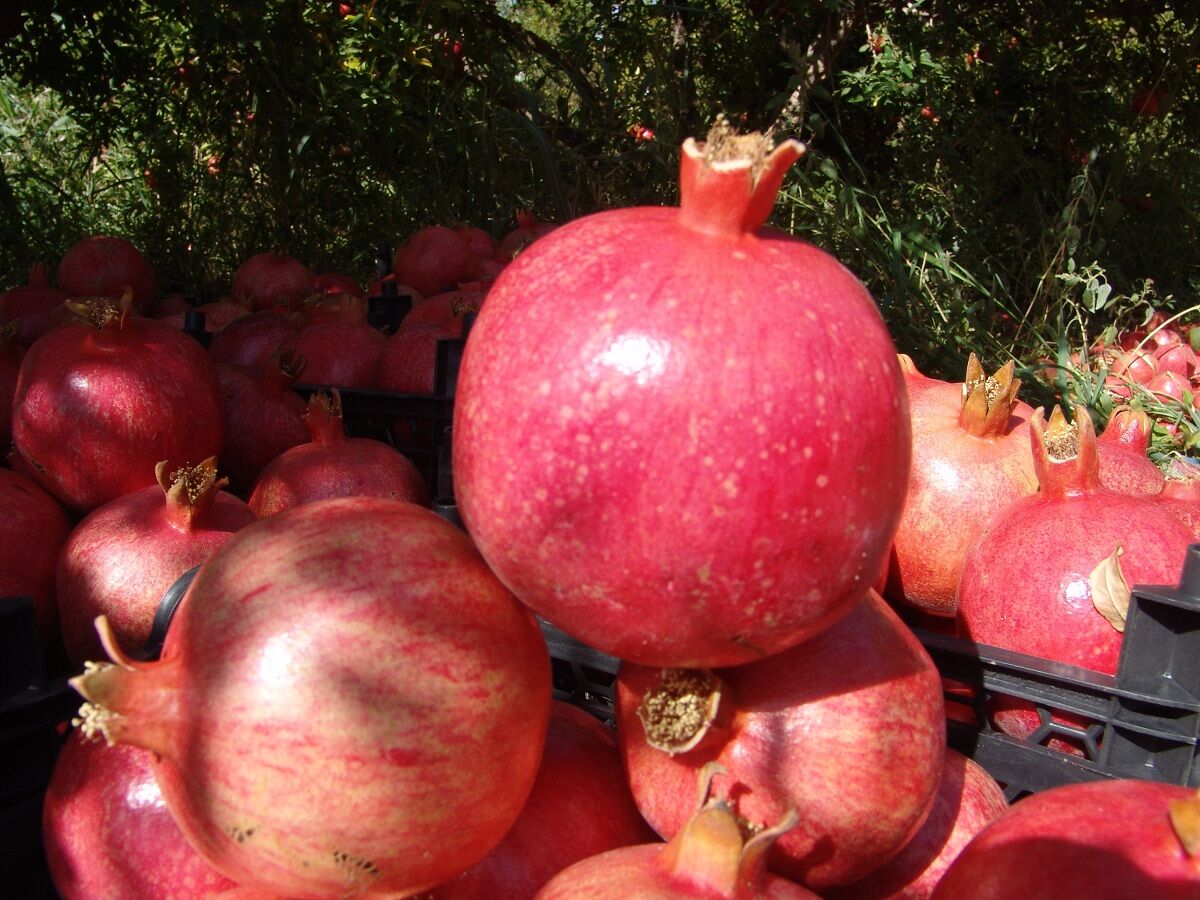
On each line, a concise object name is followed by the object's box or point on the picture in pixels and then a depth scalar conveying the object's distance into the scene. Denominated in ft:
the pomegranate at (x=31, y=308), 2.53
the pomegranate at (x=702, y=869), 0.77
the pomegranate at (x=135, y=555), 1.34
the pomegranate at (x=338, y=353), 2.27
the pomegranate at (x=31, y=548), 1.47
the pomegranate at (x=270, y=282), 3.32
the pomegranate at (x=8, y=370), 1.92
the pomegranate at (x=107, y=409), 1.54
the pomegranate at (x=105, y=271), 3.05
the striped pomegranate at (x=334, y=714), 0.76
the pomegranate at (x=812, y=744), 0.86
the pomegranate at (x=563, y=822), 0.94
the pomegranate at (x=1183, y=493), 1.39
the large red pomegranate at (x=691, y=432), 0.72
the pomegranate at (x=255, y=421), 1.93
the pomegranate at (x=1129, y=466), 1.61
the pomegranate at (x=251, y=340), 2.37
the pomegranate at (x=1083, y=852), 0.71
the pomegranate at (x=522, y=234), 3.42
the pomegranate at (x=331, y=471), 1.65
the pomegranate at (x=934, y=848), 0.99
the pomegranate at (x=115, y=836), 0.94
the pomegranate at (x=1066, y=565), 1.19
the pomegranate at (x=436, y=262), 3.42
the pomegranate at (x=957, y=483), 1.49
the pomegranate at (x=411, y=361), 2.18
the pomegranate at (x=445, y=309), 2.54
